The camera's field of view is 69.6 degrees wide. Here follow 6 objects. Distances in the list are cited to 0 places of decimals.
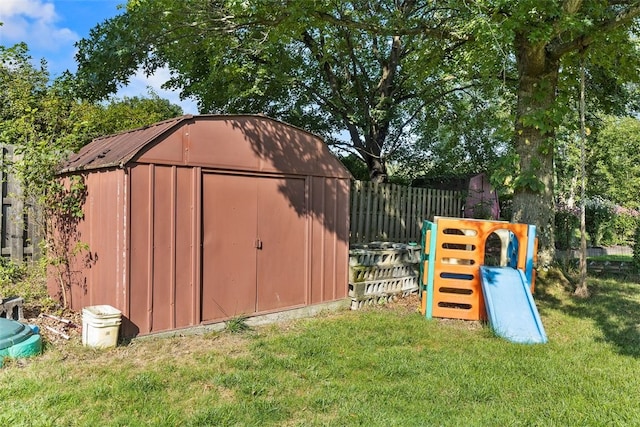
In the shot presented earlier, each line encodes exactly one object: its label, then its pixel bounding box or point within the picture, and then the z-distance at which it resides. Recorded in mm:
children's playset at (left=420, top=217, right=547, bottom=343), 6379
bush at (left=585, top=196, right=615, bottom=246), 18531
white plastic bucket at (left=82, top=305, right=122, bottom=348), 4703
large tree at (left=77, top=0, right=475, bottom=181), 7781
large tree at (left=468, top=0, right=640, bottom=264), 6637
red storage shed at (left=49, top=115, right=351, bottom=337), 5098
